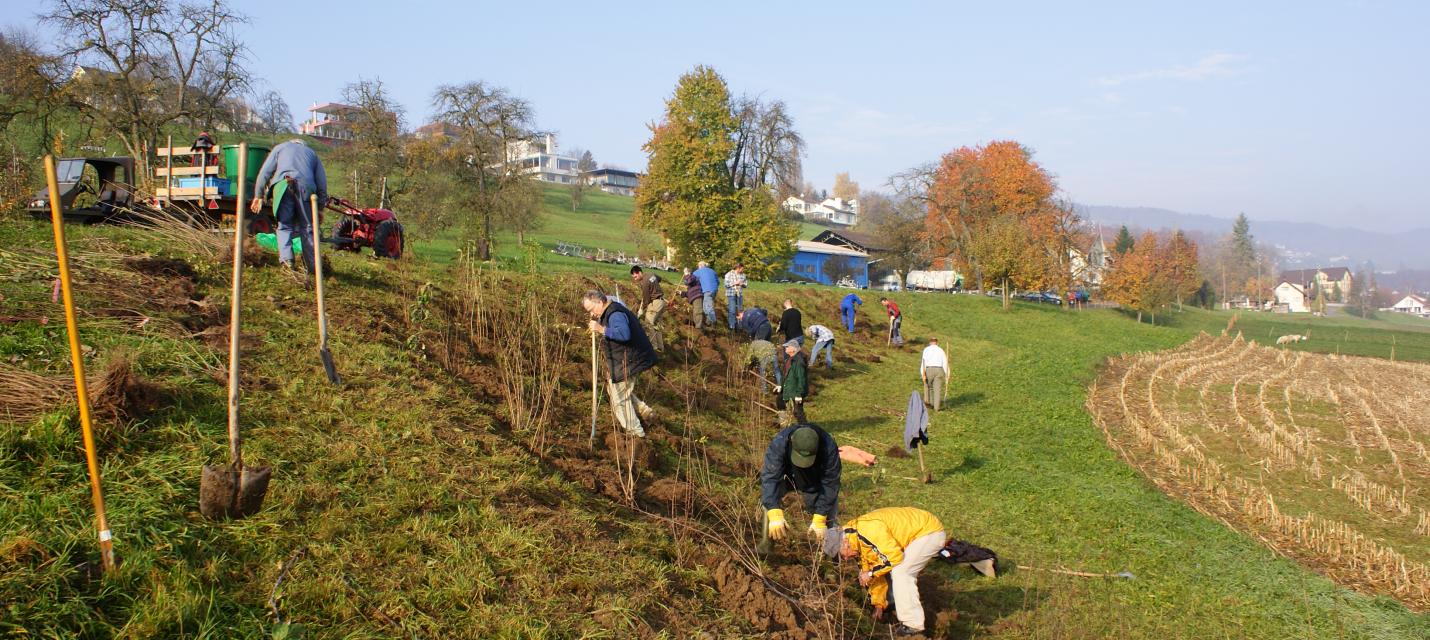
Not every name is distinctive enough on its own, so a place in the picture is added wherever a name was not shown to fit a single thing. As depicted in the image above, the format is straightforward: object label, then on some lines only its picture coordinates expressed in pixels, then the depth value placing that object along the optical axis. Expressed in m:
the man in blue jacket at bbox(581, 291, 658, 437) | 7.53
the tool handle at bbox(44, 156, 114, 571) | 3.49
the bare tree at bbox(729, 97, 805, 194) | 40.22
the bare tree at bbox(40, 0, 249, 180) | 21.03
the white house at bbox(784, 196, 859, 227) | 117.19
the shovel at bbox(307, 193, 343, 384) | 5.81
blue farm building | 54.31
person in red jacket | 21.42
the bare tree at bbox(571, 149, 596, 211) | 72.12
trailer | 9.98
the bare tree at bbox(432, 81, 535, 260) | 25.45
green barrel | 9.90
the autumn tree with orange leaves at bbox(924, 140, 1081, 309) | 45.66
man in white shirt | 13.55
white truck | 58.72
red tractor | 10.75
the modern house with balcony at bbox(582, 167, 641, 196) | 106.56
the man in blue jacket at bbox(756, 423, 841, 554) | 5.54
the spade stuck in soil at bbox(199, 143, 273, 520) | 4.12
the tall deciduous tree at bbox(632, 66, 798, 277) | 31.88
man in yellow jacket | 5.26
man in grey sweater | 7.76
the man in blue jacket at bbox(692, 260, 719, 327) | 15.38
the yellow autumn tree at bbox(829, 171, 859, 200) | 163.75
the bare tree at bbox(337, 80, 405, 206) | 24.08
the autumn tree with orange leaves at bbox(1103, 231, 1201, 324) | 46.72
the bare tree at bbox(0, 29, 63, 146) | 19.47
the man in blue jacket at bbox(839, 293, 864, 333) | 21.66
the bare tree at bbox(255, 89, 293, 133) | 29.07
